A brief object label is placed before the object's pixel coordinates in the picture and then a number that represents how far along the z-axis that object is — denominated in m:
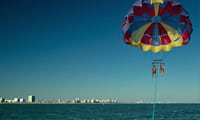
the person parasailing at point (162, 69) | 13.31
